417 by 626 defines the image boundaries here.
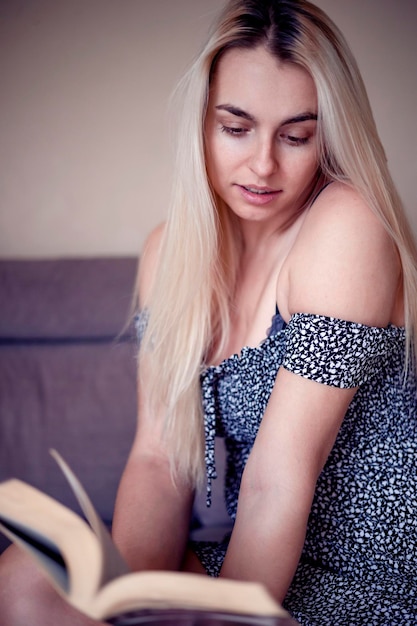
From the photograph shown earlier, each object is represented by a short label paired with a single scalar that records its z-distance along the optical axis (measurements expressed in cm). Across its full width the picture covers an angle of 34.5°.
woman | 95
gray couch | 174
